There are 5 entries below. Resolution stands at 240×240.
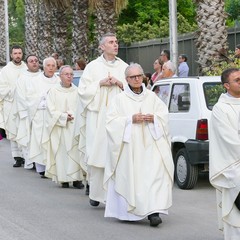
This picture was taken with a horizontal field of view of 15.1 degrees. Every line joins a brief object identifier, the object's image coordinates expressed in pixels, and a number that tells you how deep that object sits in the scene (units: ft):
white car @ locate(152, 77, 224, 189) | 41.39
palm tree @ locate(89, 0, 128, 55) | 91.66
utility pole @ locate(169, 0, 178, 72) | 67.51
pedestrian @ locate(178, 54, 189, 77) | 67.77
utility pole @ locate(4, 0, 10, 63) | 128.26
